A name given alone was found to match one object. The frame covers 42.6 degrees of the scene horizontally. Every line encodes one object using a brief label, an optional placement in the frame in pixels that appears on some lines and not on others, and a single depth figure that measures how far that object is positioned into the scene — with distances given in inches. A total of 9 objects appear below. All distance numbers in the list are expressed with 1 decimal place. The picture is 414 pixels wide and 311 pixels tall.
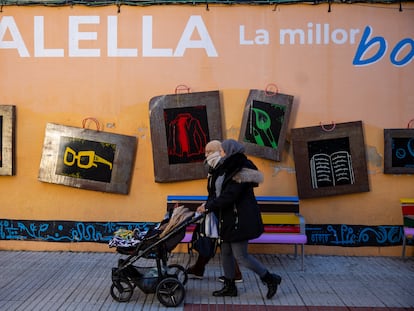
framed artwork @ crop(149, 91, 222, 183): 307.3
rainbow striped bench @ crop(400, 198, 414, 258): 293.6
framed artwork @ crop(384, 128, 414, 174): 305.1
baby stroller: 224.1
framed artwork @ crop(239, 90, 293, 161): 305.6
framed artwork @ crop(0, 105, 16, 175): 313.6
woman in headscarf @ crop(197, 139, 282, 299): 225.6
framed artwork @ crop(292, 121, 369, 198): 305.1
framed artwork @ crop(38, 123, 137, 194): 310.0
